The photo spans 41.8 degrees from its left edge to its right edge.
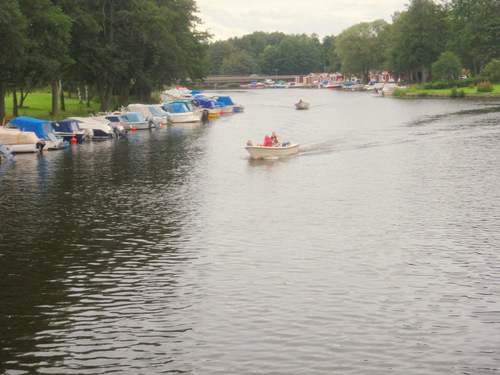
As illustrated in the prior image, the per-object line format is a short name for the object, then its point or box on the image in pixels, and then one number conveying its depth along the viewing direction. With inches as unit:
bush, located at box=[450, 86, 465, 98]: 5580.7
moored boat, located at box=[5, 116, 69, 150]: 2409.0
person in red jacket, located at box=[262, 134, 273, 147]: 2153.4
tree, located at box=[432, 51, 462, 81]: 6309.1
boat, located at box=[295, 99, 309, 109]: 5059.1
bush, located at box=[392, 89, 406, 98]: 6563.5
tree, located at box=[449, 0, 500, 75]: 6333.7
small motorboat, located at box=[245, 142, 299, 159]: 2080.5
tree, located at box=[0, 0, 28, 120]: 2454.5
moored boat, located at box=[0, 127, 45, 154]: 2289.6
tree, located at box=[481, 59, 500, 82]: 5871.1
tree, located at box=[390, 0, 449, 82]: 6973.4
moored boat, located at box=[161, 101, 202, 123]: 3855.8
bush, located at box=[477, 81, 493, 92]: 5442.9
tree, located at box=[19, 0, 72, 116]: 2797.7
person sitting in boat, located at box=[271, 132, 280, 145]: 2158.0
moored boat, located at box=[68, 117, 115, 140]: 2849.4
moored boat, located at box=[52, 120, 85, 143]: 2691.9
